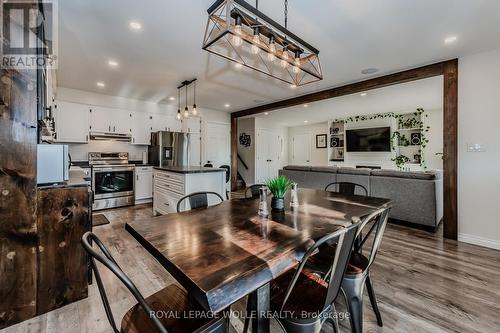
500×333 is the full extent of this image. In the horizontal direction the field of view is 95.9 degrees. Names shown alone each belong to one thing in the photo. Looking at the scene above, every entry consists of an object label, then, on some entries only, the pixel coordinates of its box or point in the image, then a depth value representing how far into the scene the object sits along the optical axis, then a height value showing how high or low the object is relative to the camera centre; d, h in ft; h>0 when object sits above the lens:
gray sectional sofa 11.24 -1.22
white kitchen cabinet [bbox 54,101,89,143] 14.98 +3.04
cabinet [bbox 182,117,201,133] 20.61 +3.85
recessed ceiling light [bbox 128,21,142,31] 7.83 +4.97
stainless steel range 15.14 -0.98
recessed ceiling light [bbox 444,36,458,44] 8.67 +4.96
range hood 16.20 +2.23
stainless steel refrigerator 17.61 +1.39
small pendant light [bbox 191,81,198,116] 13.28 +5.30
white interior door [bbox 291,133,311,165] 30.73 +2.41
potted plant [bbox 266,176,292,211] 5.73 -0.63
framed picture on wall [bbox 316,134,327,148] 29.17 +3.32
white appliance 5.71 +0.06
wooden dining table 2.65 -1.24
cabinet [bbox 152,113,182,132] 19.16 +3.79
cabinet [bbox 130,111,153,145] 18.03 +3.18
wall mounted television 22.76 +2.81
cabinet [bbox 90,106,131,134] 16.31 +3.47
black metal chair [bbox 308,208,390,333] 4.43 -2.20
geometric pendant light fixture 5.02 +3.46
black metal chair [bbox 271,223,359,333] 3.34 -2.22
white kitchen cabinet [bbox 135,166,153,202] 16.80 -1.28
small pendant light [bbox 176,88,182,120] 14.32 +5.37
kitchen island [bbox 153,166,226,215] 11.06 -0.94
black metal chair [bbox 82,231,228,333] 2.53 -2.18
